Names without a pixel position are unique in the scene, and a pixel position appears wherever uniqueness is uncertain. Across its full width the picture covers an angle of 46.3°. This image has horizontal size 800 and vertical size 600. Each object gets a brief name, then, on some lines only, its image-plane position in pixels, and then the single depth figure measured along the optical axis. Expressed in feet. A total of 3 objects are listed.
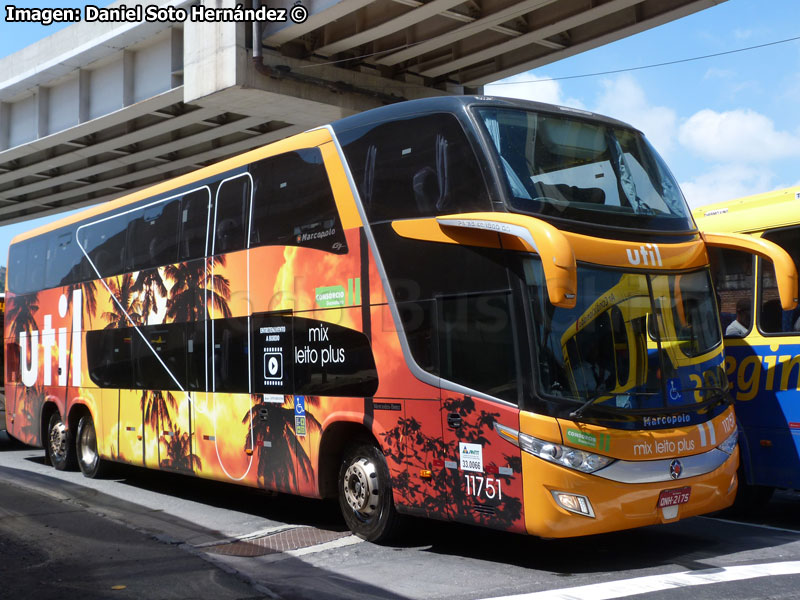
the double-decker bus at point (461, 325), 24.03
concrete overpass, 68.64
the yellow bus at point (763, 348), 30.14
